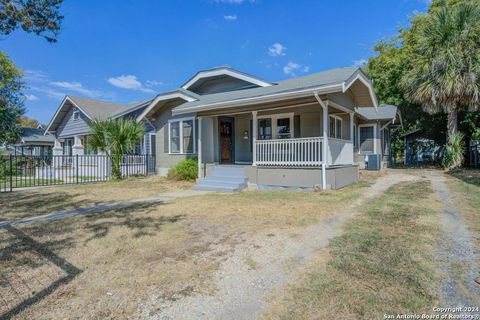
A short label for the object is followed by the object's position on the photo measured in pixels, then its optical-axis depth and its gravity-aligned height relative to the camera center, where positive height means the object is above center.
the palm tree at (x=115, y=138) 13.51 +1.10
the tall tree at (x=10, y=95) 16.98 +5.80
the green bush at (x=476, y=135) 18.80 +1.42
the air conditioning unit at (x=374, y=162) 17.39 -0.28
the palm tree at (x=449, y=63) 14.69 +4.98
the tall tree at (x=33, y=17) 7.77 +4.08
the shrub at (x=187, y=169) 13.02 -0.43
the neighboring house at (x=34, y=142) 27.15 +1.90
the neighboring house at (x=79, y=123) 17.67 +3.02
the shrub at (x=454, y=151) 15.65 +0.30
